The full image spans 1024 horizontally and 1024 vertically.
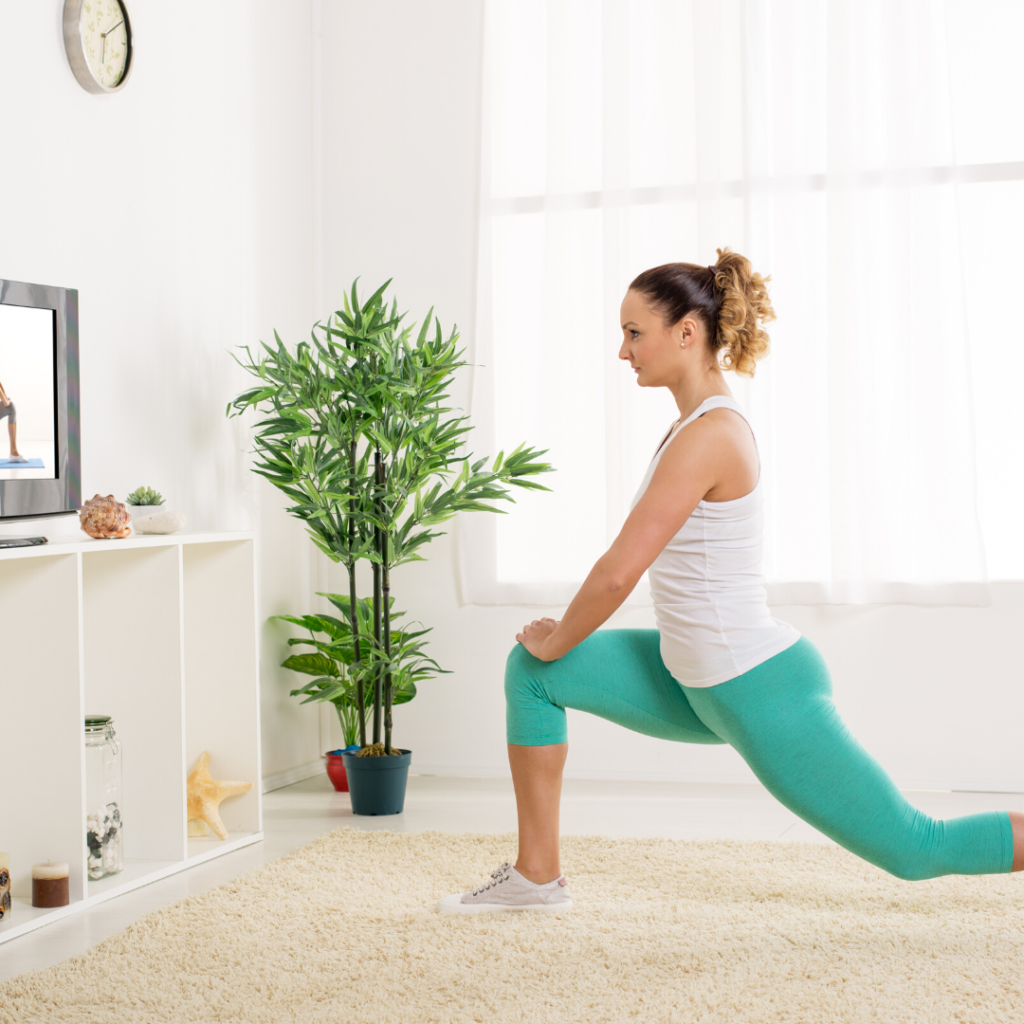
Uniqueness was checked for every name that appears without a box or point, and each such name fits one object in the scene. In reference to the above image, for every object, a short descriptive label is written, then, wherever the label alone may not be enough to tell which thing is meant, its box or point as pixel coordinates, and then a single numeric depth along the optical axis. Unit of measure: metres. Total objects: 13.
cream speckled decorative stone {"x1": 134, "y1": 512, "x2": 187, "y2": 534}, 2.54
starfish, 2.69
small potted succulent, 2.62
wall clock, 2.62
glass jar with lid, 2.37
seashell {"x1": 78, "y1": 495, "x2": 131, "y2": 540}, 2.38
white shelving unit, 2.21
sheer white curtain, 3.37
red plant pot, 3.46
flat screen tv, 2.27
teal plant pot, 3.10
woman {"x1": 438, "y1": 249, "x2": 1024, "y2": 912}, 1.85
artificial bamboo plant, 3.06
